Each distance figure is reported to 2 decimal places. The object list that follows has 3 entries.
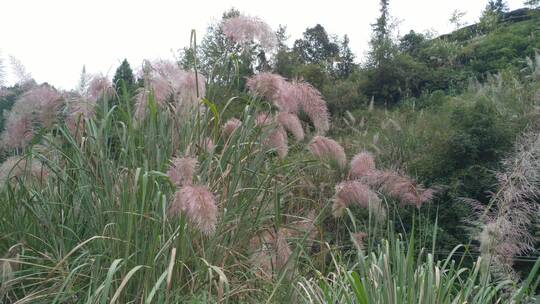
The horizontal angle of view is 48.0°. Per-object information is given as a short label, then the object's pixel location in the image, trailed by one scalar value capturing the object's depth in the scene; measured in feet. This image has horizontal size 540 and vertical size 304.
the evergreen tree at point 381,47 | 57.36
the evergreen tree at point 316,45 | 73.61
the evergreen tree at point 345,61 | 69.56
